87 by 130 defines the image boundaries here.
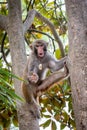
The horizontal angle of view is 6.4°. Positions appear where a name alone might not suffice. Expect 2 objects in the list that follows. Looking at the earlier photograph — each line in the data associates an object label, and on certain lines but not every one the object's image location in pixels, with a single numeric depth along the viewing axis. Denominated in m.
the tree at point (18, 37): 6.30
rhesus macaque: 6.37
